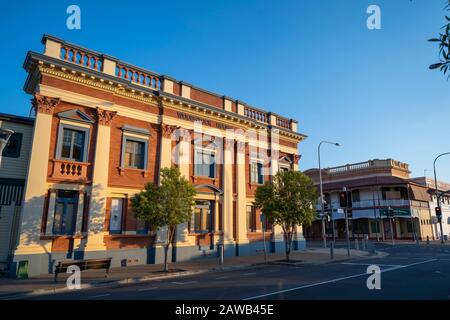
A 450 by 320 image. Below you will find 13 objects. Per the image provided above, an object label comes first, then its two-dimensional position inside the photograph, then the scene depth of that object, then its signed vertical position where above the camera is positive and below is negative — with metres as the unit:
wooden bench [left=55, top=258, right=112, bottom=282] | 12.68 -1.62
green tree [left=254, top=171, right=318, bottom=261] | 19.11 +1.59
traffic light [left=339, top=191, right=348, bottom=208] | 21.98 +1.81
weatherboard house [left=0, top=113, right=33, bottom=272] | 15.78 +2.22
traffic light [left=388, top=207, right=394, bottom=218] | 35.56 +1.49
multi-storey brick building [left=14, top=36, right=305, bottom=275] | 15.53 +4.04
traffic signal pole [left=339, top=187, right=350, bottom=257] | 21.98 +1.81
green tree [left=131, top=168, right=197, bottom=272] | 15.41 +1.12
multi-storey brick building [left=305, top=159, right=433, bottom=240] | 43.12 +3.53
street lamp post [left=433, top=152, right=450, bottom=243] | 37.71 +8.15
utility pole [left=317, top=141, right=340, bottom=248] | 25.77 +6.88
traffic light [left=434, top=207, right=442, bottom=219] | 34.28 +1.54
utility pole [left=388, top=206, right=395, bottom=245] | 35.56 +1.49
